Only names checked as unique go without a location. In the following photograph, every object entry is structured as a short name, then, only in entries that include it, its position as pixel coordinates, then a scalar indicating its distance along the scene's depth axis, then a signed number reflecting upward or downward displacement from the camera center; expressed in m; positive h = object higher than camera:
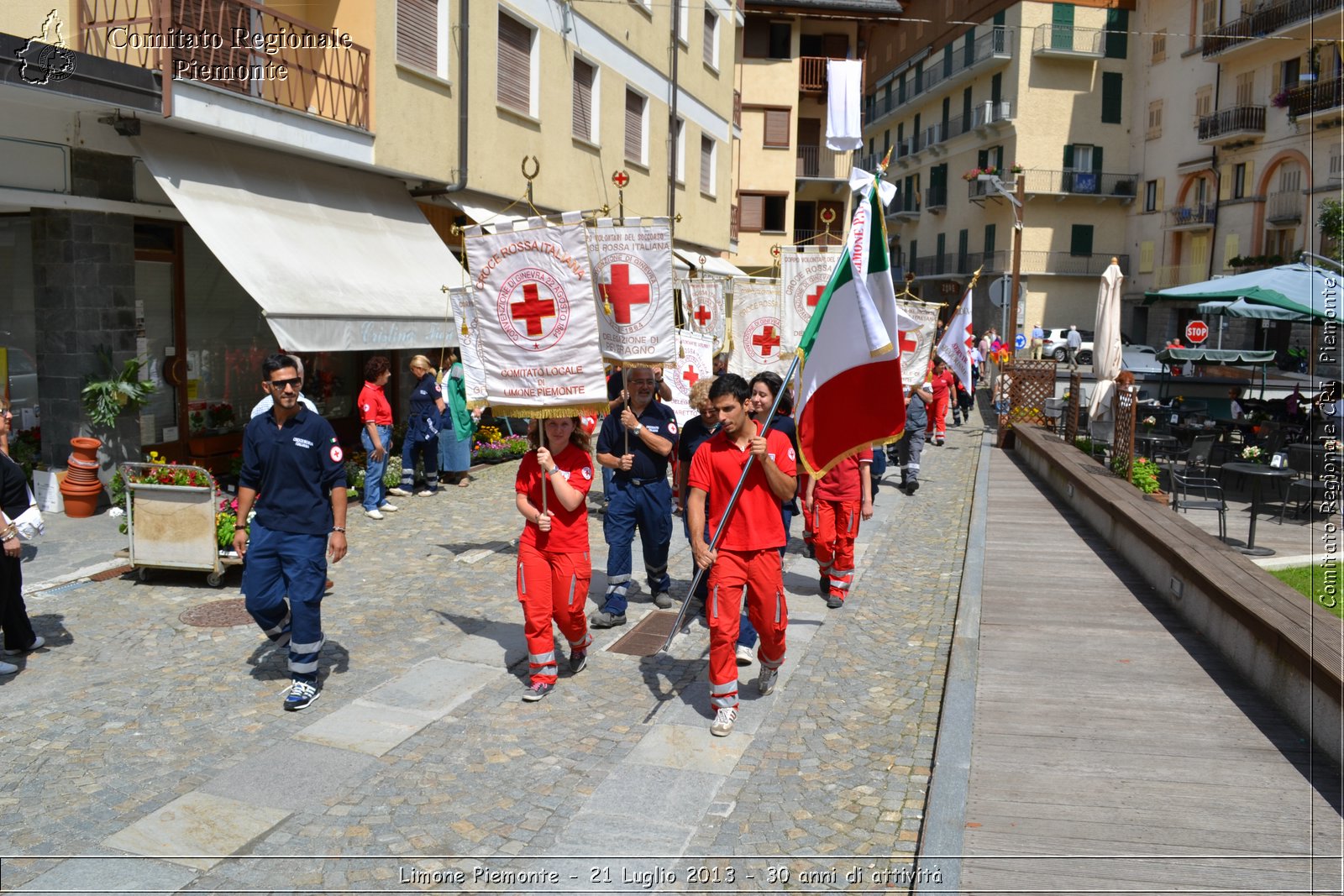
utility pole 26.27 +2.57
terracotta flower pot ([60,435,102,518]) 10.91 -1.57
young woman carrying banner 6.57 -1.26
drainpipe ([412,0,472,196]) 15.67 +3.10
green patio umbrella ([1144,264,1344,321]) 14.34 +0.92
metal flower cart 8.74 -1.58
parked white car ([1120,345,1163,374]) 26.35 -0.20
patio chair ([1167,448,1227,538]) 11.62 -1.57
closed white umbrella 15.14 -0.01
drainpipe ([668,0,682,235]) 23.67 +4.91
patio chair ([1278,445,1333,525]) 11.25 -1.27
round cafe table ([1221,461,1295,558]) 10.49 -1.16
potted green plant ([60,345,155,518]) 10.92 -1.21
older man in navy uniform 8.28 -1.10
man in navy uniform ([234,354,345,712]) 6.34 -1.07
